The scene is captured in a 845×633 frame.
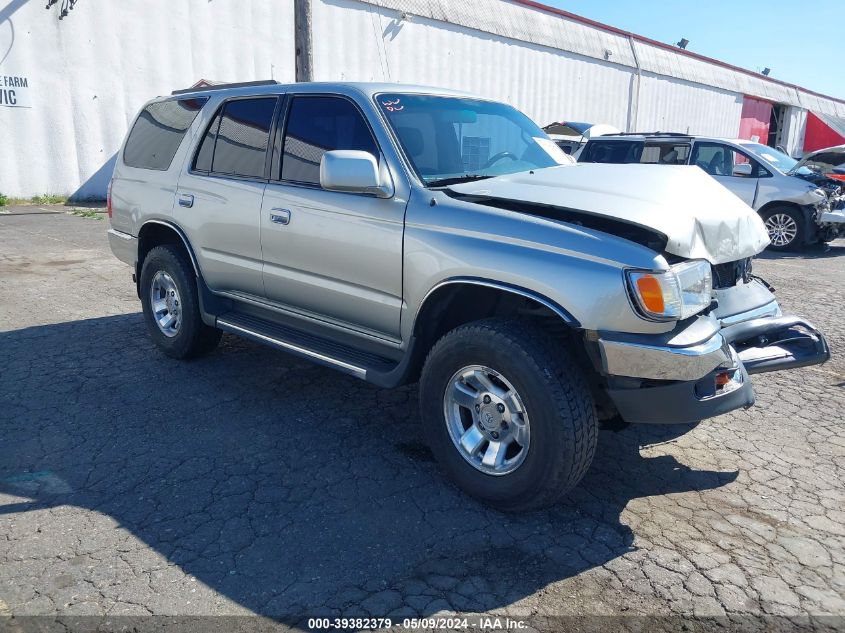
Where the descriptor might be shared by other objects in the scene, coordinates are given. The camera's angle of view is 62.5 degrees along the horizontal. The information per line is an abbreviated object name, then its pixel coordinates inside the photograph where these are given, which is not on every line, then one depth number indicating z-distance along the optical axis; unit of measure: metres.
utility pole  11.82
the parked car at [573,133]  12.17
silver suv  3.02
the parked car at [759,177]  10.88
